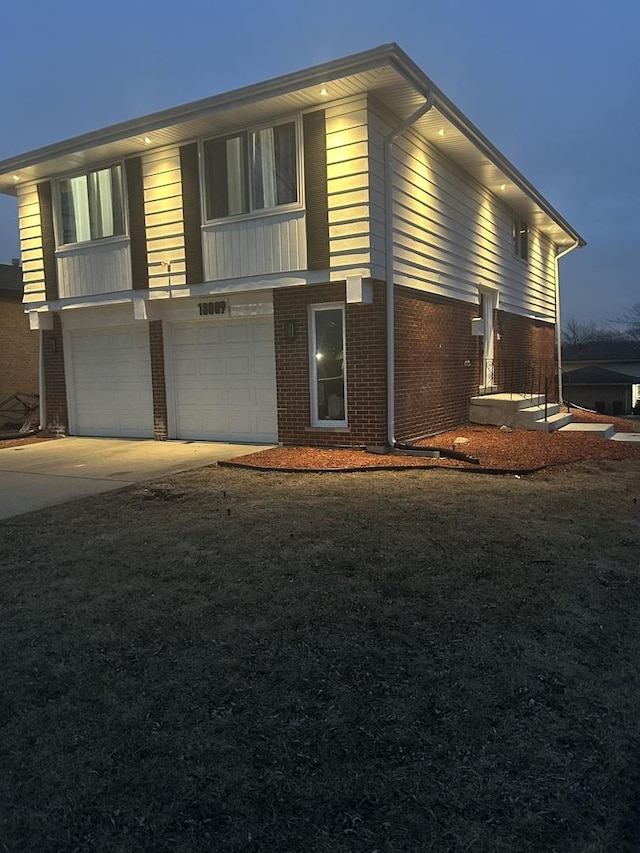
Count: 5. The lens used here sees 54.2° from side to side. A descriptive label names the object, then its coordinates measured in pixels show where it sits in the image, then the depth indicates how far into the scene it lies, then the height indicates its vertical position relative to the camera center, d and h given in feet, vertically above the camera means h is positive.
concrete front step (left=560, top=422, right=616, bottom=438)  36.65 -3.64
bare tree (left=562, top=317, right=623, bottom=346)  196.65 +11.65
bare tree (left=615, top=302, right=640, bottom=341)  182.74 +13.93
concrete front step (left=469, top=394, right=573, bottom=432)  37.37 -2.67
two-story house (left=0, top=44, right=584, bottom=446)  29.22 +6.32
